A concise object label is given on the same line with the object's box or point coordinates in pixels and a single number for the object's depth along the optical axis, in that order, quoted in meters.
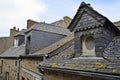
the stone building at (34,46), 9.38
